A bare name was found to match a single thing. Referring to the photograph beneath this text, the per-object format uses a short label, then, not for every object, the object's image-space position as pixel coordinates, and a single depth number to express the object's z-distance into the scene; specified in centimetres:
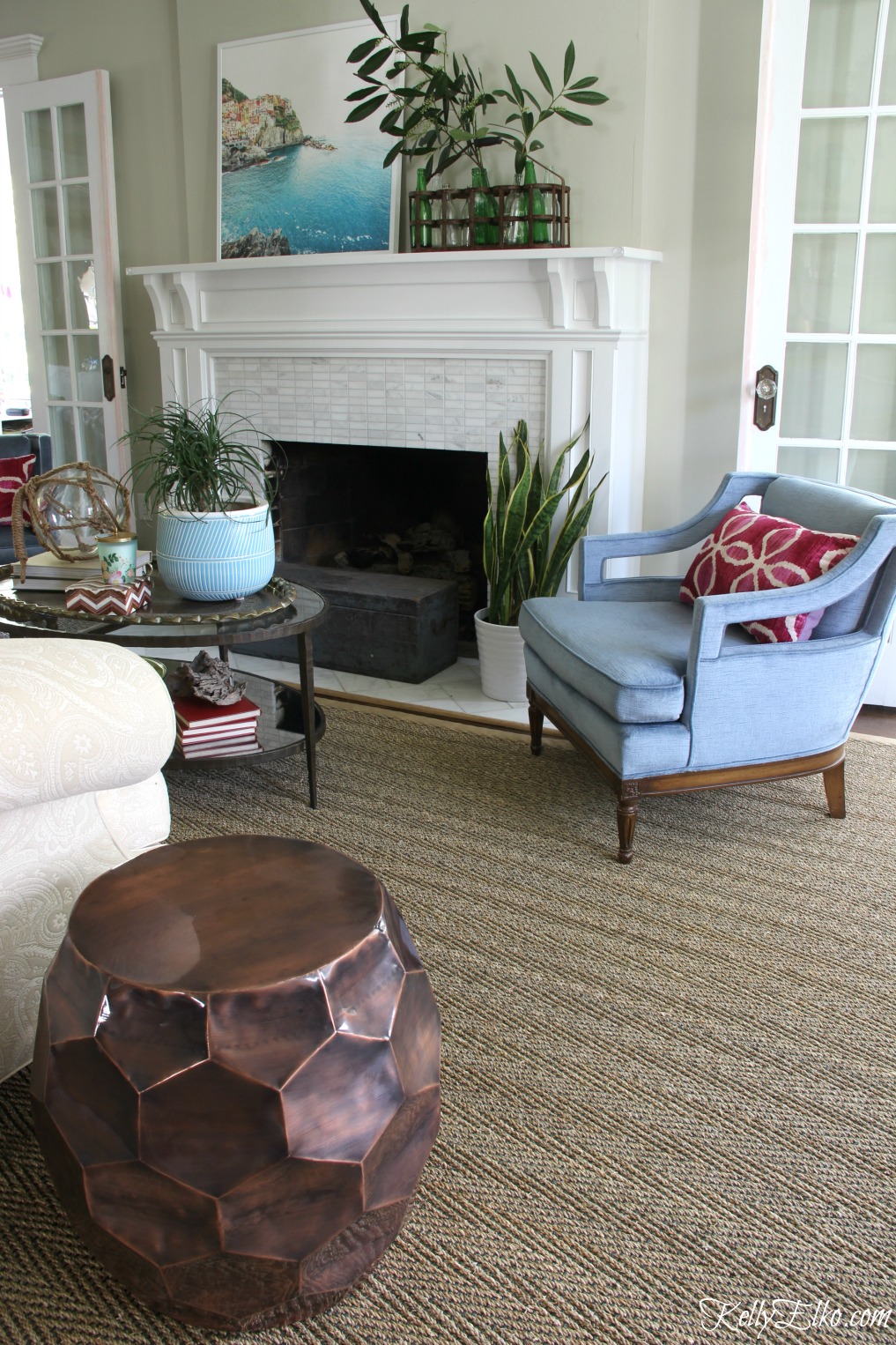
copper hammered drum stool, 115
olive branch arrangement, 326
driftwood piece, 267
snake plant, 337
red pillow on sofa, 423
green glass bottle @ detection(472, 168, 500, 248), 337
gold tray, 246
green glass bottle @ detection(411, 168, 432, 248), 351
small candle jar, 256
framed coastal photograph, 371
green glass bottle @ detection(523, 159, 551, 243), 326
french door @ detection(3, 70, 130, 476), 446
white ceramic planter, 347
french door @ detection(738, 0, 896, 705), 307
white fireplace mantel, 335
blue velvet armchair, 232
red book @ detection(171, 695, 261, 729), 259
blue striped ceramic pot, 256
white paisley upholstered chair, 146
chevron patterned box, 249
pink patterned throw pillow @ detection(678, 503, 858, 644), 239
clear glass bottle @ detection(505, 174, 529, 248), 330
